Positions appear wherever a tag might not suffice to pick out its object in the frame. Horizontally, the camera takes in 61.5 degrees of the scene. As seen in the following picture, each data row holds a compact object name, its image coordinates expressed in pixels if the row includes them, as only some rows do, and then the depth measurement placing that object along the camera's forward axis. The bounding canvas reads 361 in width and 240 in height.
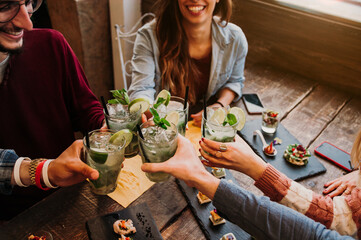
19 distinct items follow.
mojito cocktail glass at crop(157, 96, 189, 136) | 1.54
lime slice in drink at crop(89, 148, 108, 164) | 1.20
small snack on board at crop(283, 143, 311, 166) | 1.72
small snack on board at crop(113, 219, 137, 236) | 1.26
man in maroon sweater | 1.57
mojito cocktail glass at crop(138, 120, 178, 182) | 1.27
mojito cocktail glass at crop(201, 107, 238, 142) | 1.47
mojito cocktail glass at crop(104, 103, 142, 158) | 1.42
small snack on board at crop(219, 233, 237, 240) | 1.28
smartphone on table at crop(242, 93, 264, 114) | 2.13
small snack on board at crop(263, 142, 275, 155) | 1.77
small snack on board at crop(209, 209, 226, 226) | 1.35
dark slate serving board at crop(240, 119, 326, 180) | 1.67
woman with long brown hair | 2.16
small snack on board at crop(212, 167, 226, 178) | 1.58
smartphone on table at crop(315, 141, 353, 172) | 1.72
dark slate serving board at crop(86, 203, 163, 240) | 1.26
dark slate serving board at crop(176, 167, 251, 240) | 1.32
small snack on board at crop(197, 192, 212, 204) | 1.44
